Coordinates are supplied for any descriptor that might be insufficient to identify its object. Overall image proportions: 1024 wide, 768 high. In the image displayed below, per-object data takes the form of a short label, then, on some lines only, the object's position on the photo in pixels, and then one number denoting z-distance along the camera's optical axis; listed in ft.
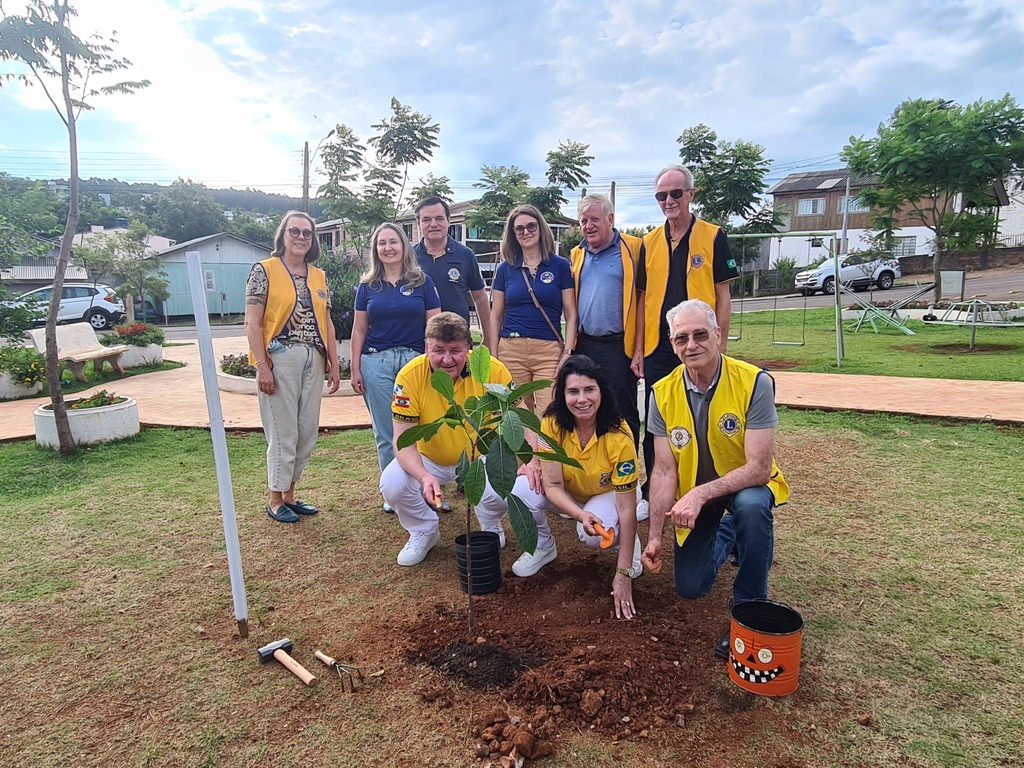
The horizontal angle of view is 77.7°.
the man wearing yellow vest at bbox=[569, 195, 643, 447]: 11.10
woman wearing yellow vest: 11.26
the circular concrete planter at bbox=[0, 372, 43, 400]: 26.99
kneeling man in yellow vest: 7.61
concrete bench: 27.78
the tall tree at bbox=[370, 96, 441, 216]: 40.16
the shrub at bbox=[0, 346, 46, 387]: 27.09
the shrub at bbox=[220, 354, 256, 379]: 27.07
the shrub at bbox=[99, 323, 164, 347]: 33.37
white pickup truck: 68.33
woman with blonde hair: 11.64
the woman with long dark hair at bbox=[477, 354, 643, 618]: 8.31
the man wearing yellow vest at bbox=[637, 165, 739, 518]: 10.58
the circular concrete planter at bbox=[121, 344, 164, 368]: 32.96
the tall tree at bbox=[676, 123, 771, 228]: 63.26
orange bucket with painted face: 6.51
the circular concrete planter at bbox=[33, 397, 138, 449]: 16.94
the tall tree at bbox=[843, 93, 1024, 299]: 39.65
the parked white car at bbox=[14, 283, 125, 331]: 63.41
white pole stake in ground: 7.15
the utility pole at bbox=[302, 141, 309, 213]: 63.20
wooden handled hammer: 7.08
